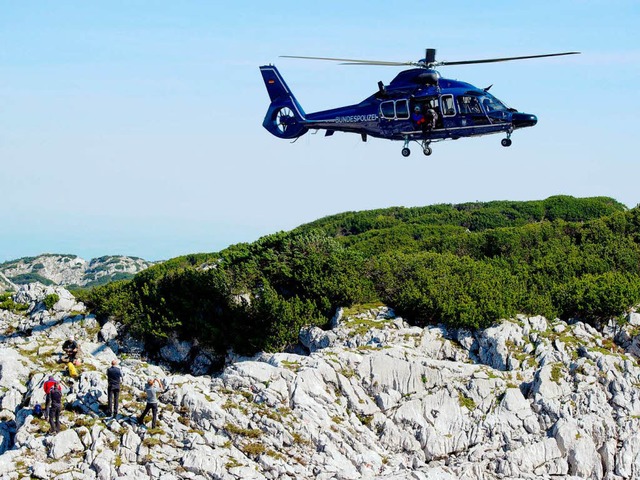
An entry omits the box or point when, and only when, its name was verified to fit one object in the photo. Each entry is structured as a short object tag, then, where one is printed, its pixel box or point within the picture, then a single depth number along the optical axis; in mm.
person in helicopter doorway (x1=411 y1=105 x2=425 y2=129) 49125
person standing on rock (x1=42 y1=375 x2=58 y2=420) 37000
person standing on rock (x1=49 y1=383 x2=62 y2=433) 36656
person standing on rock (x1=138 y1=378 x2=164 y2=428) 37406
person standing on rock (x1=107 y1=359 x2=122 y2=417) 37438
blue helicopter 48344
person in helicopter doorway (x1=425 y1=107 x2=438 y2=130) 48775
